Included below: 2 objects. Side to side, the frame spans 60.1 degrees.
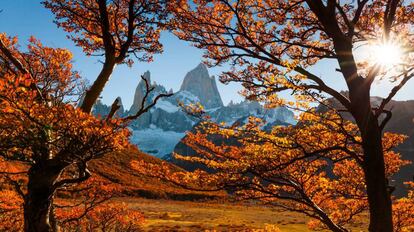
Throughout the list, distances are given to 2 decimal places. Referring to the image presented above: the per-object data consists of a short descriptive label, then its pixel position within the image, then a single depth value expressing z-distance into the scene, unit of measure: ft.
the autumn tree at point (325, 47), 24.34
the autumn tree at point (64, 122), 23.35
